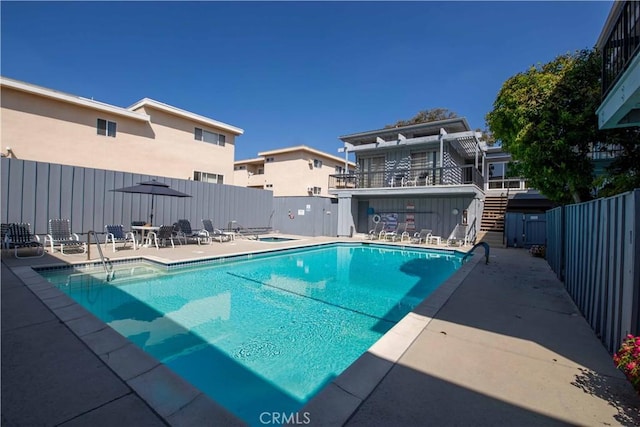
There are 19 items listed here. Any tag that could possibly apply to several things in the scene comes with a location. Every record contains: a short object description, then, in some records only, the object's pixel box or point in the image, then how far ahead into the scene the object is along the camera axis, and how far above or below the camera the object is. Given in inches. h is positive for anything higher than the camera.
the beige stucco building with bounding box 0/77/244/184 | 480.4 +150.4
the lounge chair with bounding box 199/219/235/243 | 523.9 -40.1
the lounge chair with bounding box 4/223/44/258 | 301.4 -36.8
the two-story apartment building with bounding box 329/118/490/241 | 585.3 +82.5
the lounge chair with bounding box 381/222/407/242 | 633.0 -34.8
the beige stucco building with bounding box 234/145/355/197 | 938.1 +149.7
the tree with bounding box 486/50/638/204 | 271.4 +100.5
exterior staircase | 568.7 -1.6
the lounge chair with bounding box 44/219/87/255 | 349.6 -38.5
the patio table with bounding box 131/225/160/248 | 399.5 -34.6
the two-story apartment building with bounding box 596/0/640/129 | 166.9 +96.6
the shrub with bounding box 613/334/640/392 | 79.7 -39.0
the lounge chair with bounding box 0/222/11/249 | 310.8 -29.1
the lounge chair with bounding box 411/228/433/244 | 600.1 -39.3
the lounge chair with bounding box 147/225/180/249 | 417.4 -38.1
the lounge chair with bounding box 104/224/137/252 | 394.3 -37.4
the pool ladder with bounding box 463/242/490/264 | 362.0 -43.0
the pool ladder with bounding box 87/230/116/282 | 273.3 -63.6
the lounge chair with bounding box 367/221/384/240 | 676.3 -30.3
